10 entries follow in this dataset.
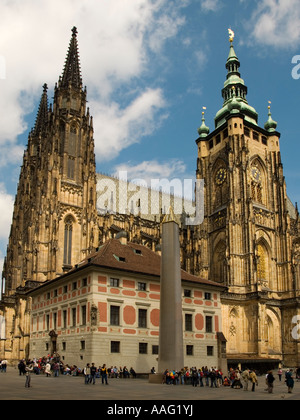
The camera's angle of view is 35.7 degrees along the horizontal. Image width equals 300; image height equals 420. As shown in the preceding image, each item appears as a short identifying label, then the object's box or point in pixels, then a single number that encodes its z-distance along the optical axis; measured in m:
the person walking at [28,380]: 20.86
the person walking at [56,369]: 29.75
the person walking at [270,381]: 21.39
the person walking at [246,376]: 23.15
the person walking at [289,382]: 21.64
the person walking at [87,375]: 24.84
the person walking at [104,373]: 25.25
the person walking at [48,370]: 28.38
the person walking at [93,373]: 25.03
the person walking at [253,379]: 23.17
